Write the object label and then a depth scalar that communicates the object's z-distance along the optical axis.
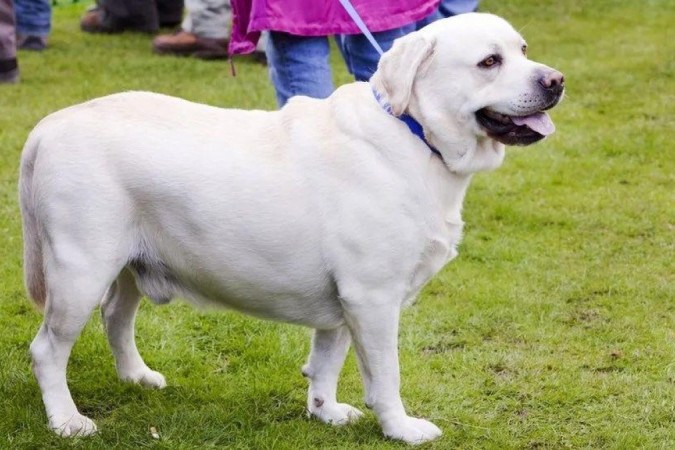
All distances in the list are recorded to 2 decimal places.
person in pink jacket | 9.59
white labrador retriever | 7.18
